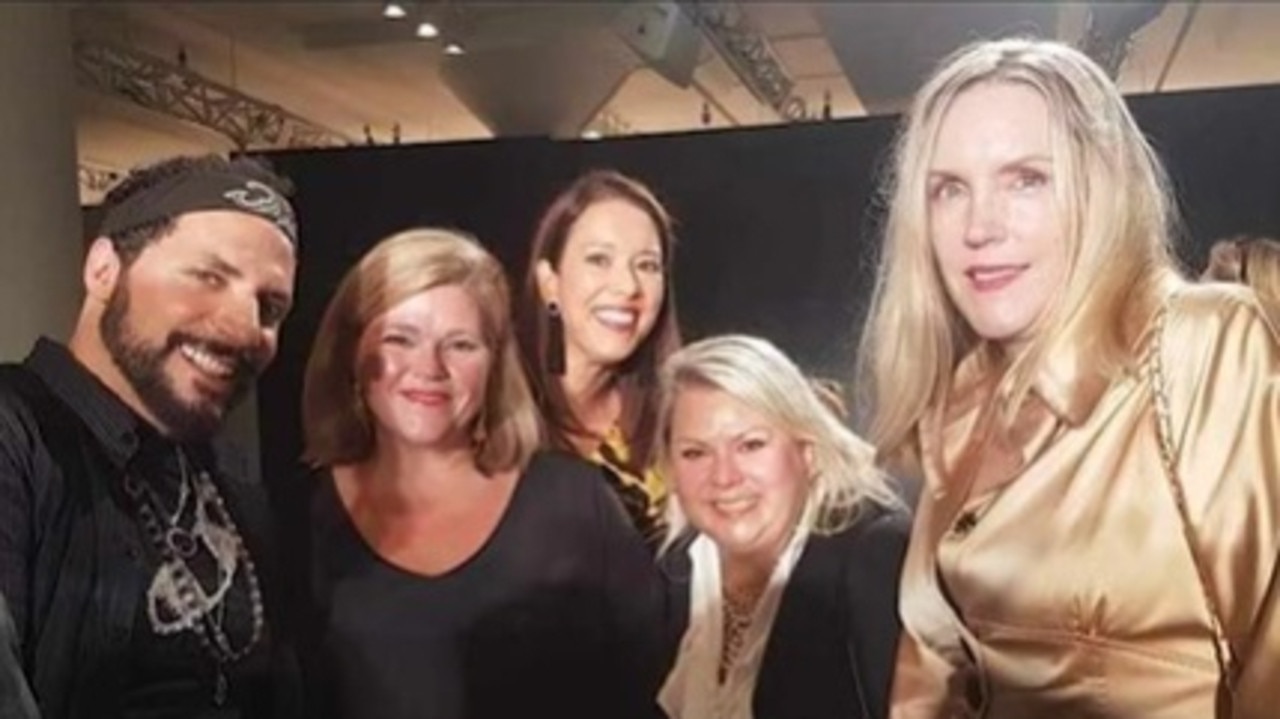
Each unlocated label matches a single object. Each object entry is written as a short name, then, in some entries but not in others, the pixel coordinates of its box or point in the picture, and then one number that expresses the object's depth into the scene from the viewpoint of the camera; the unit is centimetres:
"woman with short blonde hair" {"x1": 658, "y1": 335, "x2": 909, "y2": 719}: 219
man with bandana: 198
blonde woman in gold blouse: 191
